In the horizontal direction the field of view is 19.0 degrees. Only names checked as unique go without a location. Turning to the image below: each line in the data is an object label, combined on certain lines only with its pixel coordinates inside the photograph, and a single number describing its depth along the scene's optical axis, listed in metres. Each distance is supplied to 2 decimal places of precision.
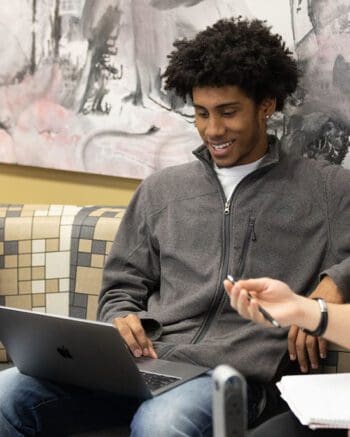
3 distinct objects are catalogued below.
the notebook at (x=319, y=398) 1.57
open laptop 1.81
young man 2.03
